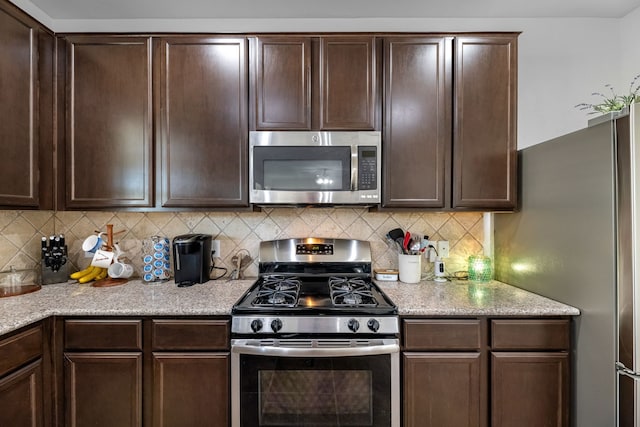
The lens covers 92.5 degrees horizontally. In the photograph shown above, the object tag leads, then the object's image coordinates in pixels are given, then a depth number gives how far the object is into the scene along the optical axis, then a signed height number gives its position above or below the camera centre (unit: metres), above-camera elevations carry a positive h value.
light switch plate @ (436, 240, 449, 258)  2.21 -0.28
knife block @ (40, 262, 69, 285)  2.00 -0.42
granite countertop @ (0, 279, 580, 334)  1.53 -0.49
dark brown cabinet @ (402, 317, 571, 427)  1.54 -0.82
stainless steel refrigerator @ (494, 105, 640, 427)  1.27 -0.19
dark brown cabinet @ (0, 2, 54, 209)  1.63 +0.57
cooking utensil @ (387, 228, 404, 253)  2.15 -0.18
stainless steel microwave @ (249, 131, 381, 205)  1.87 +0.27
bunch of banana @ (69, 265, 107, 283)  2.04 -0.42
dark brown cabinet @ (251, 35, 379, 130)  1.89 +0.78
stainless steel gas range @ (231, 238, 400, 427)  1.50 -0.76
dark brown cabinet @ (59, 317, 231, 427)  1.53 -0.81
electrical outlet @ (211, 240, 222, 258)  2.23 -0.28
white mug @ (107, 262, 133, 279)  2.05 -0.40
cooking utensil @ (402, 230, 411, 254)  2.11 -0.22
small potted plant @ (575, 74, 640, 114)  2.00 +0.79
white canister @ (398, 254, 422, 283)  2.06 -0.38
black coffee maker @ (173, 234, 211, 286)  1.97 -0.32
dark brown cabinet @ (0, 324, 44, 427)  1.31 -0.76
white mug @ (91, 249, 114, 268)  2.05 -0.32
